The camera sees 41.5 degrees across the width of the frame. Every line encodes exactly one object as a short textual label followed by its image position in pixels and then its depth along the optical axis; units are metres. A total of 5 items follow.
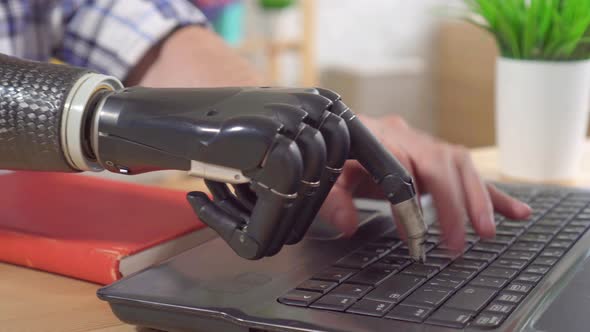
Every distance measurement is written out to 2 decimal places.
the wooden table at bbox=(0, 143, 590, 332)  0.45
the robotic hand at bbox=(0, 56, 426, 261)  0.40
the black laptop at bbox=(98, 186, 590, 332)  0.39
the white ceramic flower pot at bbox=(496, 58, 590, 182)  0.86
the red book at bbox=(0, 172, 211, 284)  0.50
